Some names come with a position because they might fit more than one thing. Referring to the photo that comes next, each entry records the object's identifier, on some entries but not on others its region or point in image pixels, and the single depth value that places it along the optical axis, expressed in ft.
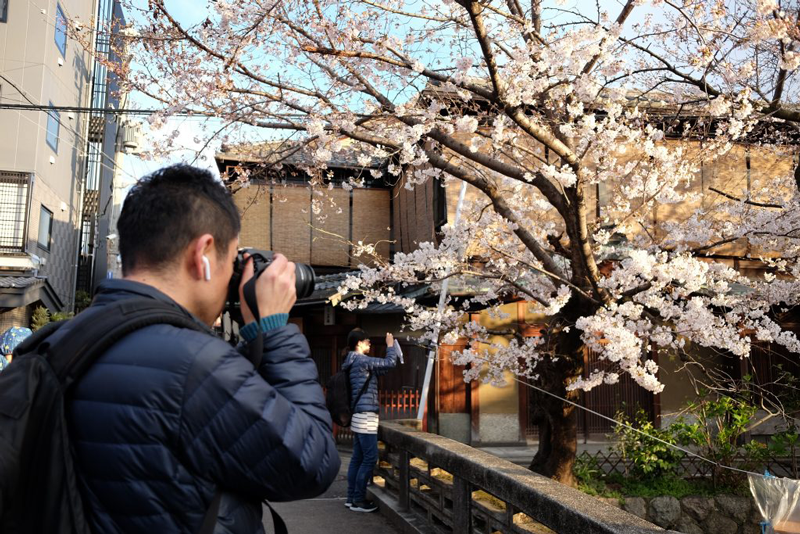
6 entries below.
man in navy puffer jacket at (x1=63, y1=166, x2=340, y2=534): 5.13
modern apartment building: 55.57
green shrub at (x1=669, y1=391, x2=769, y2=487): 28.37
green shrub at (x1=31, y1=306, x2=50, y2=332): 54.28
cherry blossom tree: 19.86
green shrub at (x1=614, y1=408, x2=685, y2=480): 28.25
